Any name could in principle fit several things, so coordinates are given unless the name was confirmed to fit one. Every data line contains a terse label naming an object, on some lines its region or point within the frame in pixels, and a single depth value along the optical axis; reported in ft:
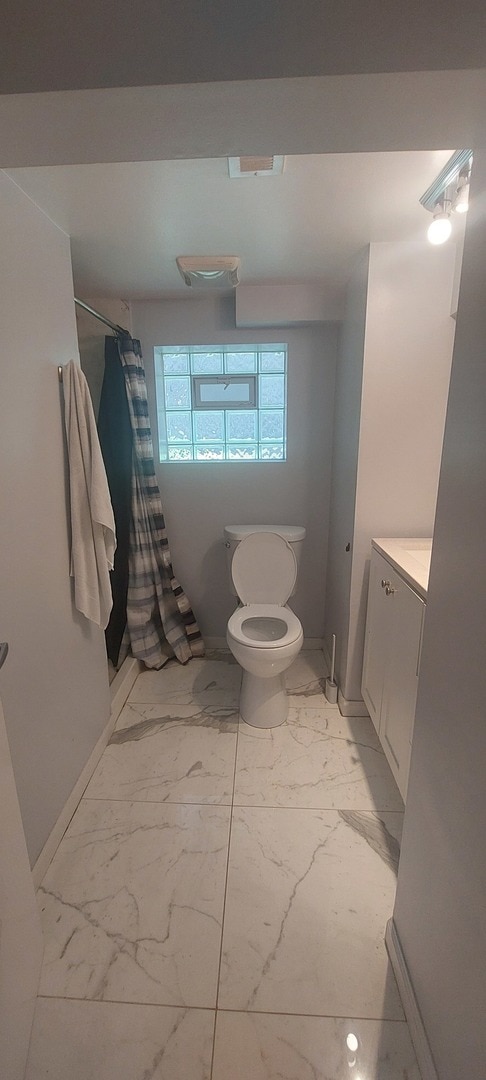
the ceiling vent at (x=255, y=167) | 3.51
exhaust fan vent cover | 5.49
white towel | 4.88
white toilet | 6.18
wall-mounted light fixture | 3.56
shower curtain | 7.18
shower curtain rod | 5.58
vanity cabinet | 4.37
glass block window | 7.94
